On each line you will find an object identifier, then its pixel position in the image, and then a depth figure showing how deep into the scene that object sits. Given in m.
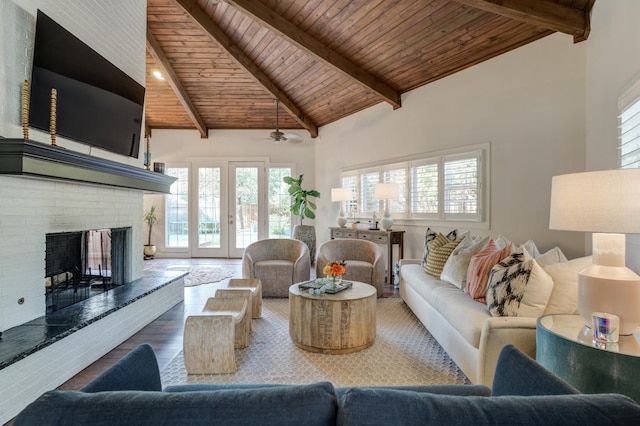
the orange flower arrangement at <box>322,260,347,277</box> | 2.90
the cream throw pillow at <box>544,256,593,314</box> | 1.97
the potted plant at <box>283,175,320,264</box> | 6.42
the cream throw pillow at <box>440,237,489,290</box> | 2.83
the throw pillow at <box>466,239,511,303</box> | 2.45
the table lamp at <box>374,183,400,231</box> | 4.94
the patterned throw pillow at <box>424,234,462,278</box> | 3.31
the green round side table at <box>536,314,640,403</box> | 1.28
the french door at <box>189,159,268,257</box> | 7.53
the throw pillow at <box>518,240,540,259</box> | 2.63
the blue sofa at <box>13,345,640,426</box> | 0.67
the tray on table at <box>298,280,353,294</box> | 2.83
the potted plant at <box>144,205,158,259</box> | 7.20
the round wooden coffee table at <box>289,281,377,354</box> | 2.61
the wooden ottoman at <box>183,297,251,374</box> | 2.32
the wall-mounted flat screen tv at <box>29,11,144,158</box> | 2.25
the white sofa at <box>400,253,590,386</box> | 1.86
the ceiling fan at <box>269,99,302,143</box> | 5.91
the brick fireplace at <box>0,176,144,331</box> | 2.05
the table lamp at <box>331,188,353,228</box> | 5.84
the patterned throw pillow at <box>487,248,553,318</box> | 1.96
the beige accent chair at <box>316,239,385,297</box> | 4.22
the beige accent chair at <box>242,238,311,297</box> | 4.26
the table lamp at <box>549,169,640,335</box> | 1.42
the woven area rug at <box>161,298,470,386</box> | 2.25
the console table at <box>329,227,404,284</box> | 4.96
